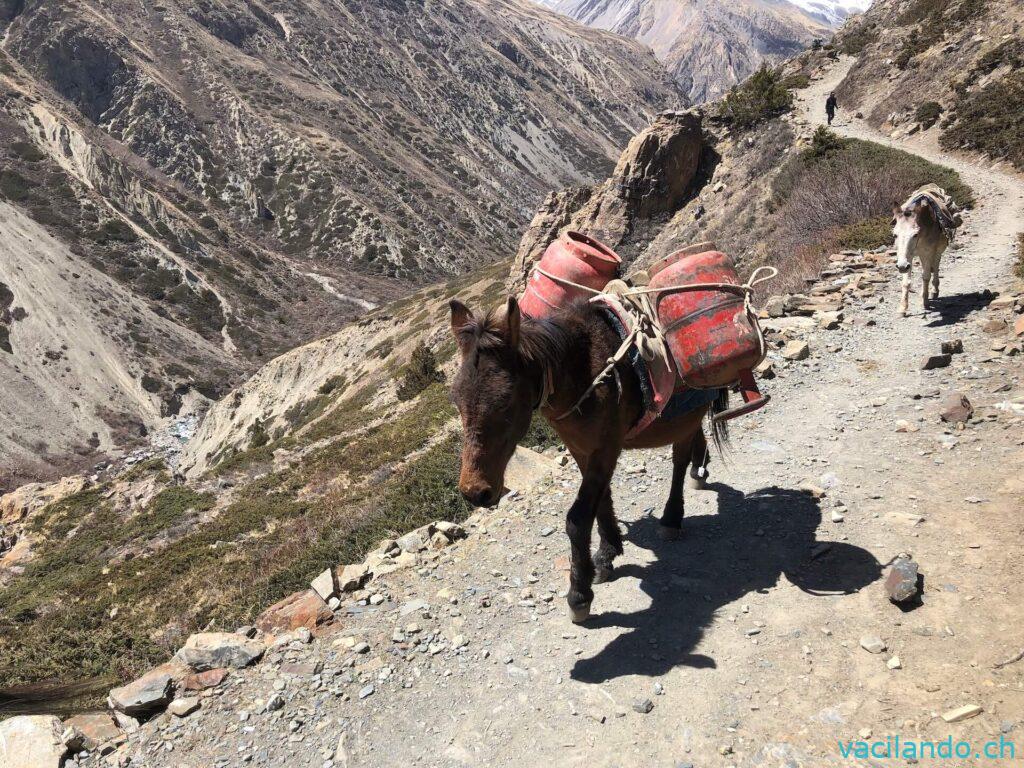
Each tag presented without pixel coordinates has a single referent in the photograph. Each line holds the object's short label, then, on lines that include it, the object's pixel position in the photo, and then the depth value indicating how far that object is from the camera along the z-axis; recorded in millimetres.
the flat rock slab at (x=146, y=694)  5004
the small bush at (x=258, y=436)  35809
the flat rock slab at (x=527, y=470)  7816
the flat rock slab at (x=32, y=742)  4547
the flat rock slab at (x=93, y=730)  4750
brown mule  3705
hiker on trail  29062
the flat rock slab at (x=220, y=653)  5375
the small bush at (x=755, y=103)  30891
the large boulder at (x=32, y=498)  32188
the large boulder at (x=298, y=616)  5805
